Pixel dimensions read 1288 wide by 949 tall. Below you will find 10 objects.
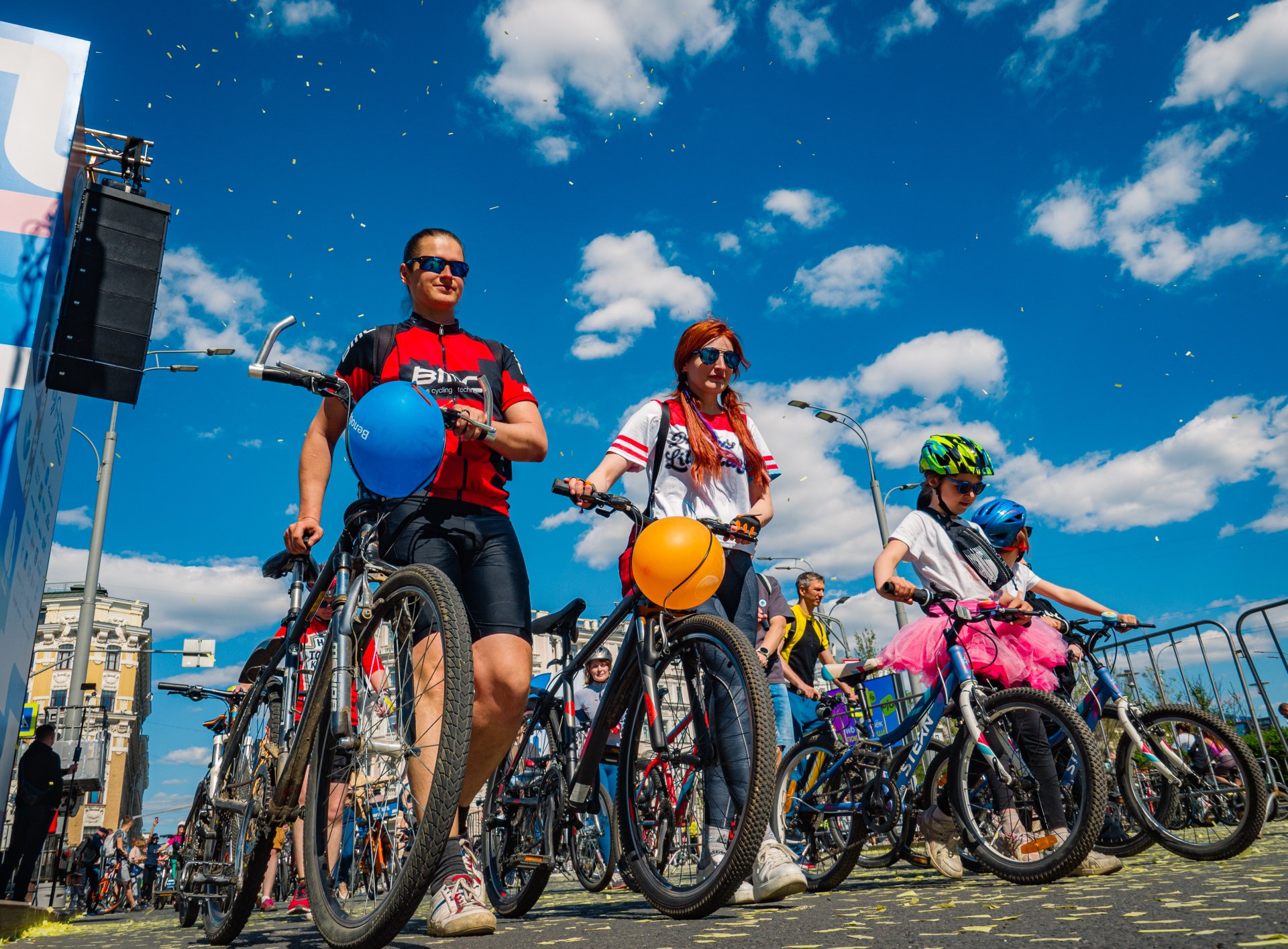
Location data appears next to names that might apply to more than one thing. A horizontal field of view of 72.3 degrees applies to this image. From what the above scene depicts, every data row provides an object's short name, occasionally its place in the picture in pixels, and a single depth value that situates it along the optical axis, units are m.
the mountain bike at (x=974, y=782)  3.62
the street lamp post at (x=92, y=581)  15.41
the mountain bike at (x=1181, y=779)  4.21
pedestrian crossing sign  20.54
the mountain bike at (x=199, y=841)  3.62
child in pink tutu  3.86
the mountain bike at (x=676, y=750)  2.78
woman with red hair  3.94
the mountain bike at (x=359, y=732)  2.18
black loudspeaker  6.28
